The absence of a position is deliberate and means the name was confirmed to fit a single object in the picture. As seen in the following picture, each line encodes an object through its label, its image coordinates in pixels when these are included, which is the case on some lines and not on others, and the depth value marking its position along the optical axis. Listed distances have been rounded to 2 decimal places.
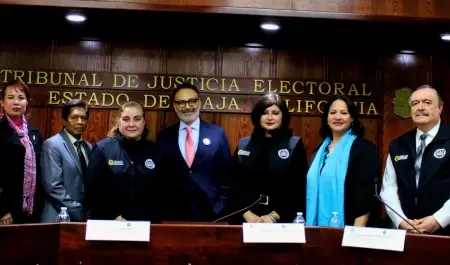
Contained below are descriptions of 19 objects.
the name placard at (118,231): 2.58
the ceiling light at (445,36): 4.71
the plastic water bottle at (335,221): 3.49
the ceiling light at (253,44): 5.16
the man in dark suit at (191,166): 4.04
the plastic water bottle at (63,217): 3.15
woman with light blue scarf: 3.56
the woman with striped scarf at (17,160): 3.59
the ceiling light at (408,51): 5.20
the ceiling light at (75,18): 4.48
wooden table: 2.50
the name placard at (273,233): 2.62
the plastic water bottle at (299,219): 3.20
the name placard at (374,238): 2.53
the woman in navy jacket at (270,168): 3.76
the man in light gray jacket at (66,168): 3.92
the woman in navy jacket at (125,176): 3.80
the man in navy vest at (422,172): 3.40
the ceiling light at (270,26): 4.58
